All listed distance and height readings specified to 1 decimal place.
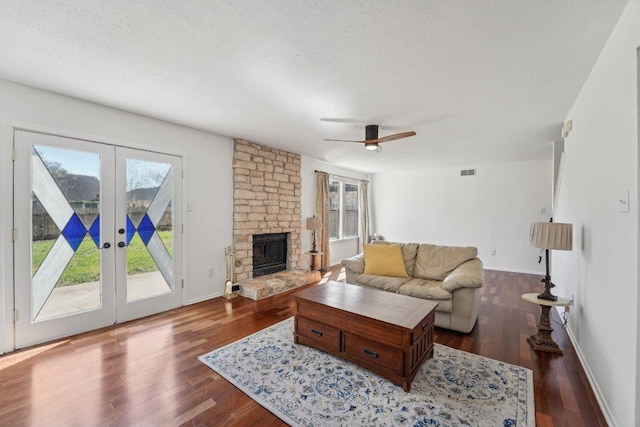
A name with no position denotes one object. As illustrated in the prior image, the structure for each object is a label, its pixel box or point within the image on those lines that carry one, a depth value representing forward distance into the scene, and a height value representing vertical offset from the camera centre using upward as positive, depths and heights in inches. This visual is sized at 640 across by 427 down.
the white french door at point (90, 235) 104.5 -12.3
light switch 60.2 +2.2
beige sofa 117.0 -35.6
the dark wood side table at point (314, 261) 229.9 -44.8
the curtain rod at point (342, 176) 255.8 +33.3
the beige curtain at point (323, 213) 239.8 -3.9
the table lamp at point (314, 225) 223.3 -14.0
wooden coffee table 80.9 -39.4
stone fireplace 175.3 +6.1
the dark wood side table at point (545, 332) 102.3 -47.1
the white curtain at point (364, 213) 303.1 -4.6
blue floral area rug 69.1 -53.2
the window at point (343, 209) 273.5 -0.2
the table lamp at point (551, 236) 96.6 -9.5
